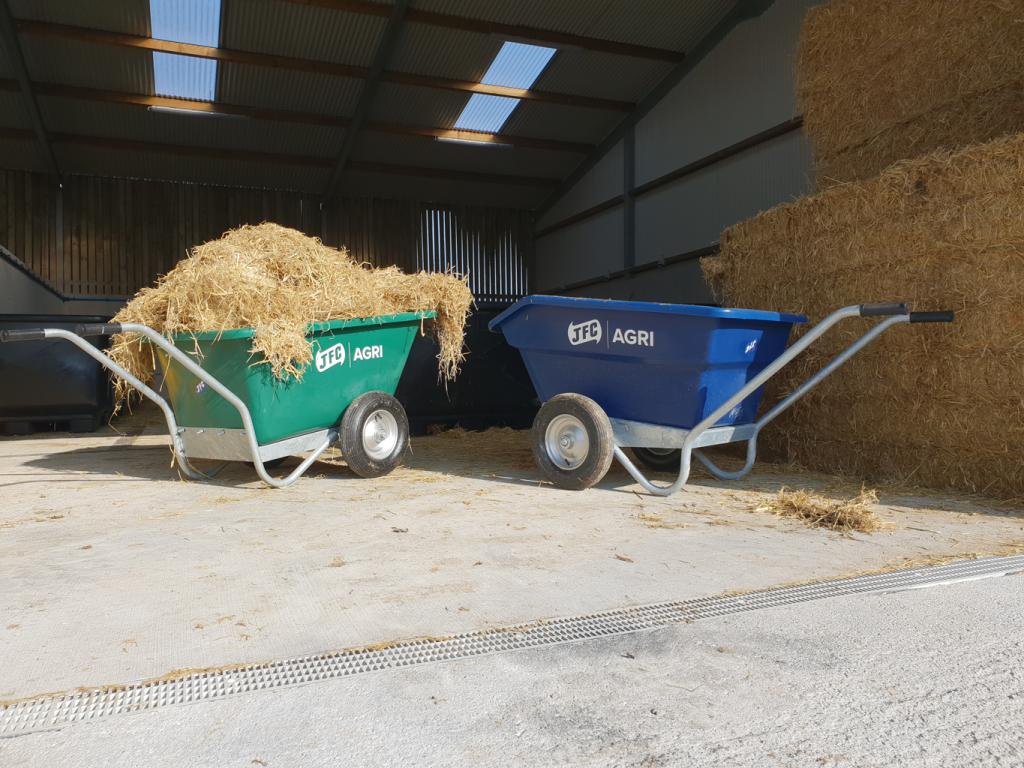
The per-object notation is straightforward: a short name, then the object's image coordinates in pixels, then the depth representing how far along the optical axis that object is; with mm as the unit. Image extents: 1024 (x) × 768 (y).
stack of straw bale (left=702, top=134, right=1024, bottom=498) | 3529
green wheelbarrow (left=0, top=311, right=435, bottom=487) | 3656
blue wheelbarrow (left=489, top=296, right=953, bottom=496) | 3479
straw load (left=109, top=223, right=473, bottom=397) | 3711
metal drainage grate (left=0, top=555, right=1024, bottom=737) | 1421
